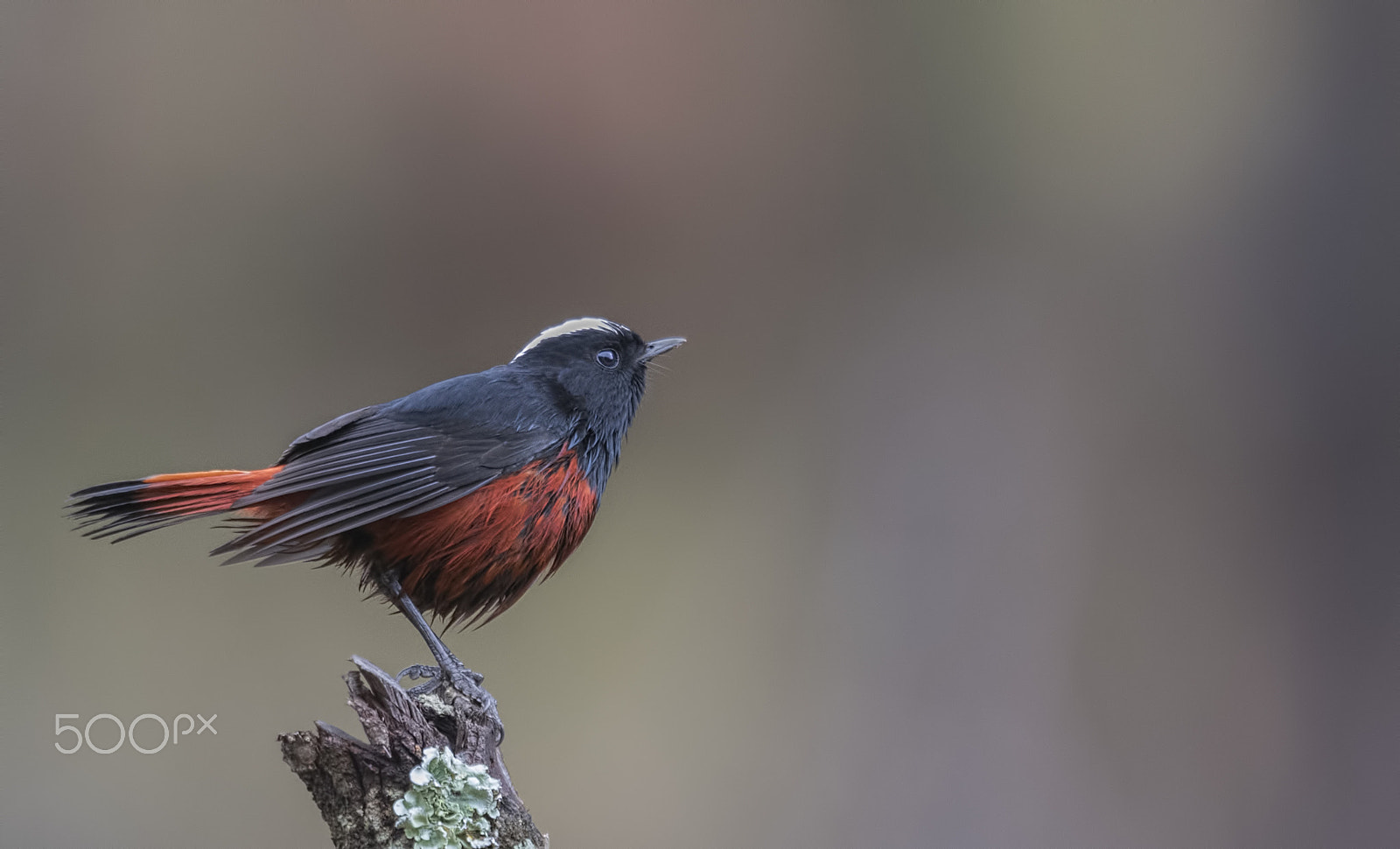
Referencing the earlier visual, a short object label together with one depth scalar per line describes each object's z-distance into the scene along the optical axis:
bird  5.93
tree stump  5.15
